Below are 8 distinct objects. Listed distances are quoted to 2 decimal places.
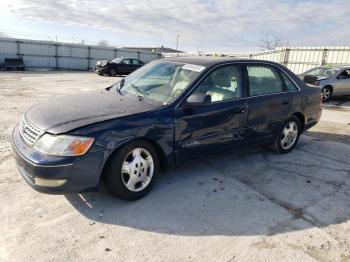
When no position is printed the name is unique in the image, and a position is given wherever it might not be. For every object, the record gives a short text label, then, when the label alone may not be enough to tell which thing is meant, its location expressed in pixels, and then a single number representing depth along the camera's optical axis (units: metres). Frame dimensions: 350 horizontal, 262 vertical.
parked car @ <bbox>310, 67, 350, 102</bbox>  12.38
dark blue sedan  3.13
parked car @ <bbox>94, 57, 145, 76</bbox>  23.20
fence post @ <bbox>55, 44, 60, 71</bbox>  28.62
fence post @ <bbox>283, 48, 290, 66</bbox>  20.00
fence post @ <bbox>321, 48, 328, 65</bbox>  17.81
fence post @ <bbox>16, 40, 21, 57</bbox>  26.64
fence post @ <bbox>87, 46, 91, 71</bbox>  30.89
